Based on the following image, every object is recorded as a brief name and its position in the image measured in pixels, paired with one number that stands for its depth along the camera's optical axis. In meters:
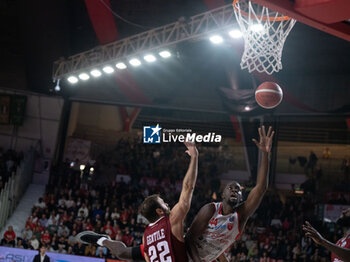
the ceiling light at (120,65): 15.15
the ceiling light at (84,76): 16.02
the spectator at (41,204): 16.25
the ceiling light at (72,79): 16.31
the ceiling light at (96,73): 15.73
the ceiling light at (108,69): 15.44
